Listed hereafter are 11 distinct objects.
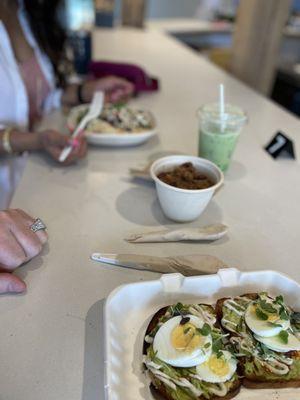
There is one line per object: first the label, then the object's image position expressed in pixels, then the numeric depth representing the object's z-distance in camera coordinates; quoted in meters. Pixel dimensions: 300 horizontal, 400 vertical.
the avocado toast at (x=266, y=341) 0.48
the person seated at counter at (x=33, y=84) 1.00
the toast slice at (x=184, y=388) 0.45
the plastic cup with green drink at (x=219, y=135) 0.90
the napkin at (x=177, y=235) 0.71
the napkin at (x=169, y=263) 0.63
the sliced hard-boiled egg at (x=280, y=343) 0.49
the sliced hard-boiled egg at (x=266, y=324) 0.50
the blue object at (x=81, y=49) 1.67
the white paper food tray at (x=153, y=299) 0.50
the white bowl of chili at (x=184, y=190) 0.72
